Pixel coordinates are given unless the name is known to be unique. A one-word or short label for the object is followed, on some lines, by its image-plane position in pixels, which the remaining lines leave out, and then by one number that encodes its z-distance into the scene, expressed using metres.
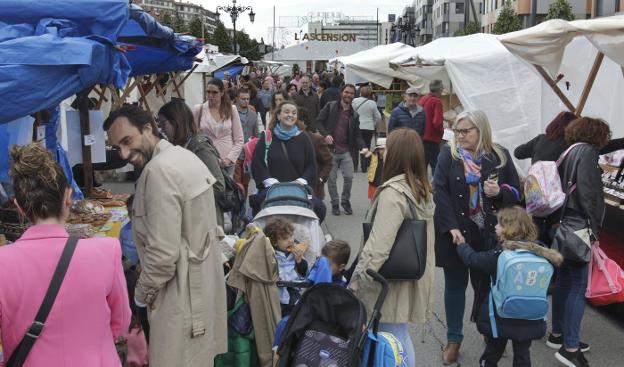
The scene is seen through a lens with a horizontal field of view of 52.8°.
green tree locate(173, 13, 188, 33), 59.98
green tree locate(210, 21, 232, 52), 49.62
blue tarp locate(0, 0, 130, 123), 3.00
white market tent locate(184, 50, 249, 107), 17.28
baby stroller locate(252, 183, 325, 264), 4.77
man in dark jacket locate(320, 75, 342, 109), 14.86
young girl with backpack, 3.86
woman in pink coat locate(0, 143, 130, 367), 2.23
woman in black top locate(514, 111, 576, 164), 5.54
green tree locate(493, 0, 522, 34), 43.59
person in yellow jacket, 7.30
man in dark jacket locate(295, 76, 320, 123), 13.75
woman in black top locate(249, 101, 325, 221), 6.09
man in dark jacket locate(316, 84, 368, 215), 9.59
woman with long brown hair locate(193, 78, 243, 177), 7.43
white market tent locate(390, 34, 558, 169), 10.52
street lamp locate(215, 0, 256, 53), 33.03
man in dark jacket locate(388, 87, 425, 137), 10.20
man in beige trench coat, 3.02
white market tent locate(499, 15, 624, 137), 5.32
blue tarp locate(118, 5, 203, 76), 4.73
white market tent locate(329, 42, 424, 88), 17.47
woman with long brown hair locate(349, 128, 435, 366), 3.67
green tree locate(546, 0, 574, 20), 35.59
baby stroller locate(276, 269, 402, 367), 3.16
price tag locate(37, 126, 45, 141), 4.39
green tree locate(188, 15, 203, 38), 52.07
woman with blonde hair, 4.43
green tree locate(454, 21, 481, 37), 52.39
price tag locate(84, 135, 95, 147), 5.36
